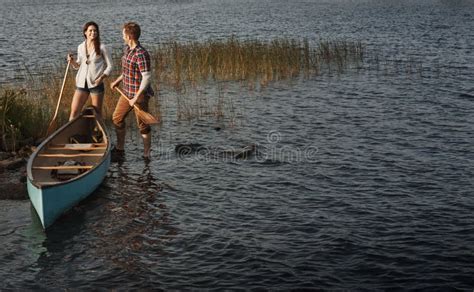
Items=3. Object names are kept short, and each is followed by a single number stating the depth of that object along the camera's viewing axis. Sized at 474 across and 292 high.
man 12.73
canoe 10.14
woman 12.89
